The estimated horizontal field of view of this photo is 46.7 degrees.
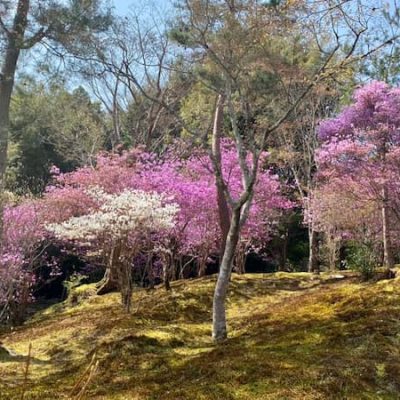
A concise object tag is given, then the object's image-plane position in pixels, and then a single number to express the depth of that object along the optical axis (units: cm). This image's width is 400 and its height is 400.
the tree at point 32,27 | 777
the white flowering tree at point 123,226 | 888
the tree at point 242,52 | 588
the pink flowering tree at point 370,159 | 1148
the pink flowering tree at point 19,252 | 1056
